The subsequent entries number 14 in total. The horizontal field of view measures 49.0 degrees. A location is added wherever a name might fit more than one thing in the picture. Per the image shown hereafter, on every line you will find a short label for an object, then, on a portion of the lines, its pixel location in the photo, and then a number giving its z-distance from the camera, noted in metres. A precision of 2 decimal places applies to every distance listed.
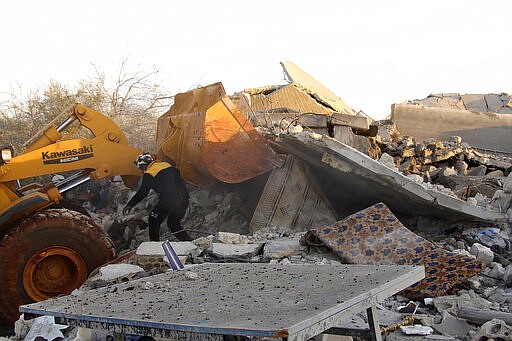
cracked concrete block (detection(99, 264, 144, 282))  5.20
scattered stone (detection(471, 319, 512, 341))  3.61
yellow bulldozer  5.59
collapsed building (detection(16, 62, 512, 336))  5.34
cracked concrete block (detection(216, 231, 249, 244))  6.06
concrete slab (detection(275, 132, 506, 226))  6.29
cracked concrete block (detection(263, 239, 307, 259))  5.54
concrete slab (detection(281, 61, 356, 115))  12.36
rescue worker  7.26
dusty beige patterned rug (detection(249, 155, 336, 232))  7.39
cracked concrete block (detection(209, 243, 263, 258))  5.60
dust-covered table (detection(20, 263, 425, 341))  1.75
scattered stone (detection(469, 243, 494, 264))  5.51
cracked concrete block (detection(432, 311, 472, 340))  3.89
